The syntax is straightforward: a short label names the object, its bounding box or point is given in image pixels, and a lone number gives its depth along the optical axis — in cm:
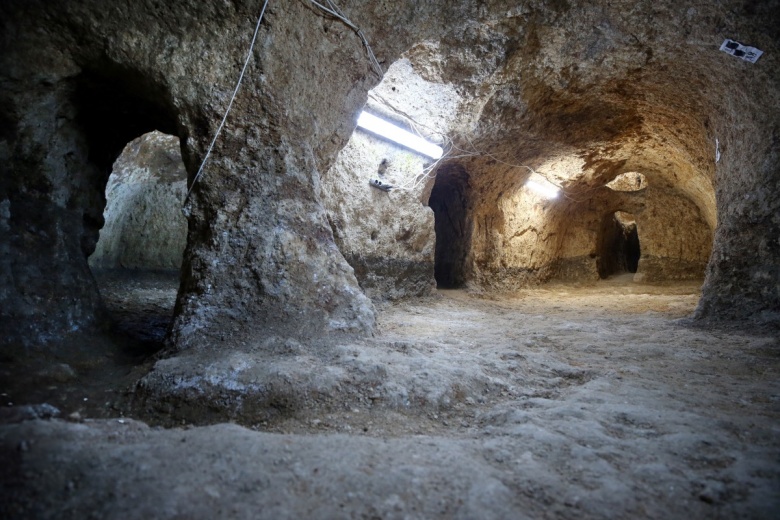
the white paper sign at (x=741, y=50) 370
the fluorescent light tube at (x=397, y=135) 515
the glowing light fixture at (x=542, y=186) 765
